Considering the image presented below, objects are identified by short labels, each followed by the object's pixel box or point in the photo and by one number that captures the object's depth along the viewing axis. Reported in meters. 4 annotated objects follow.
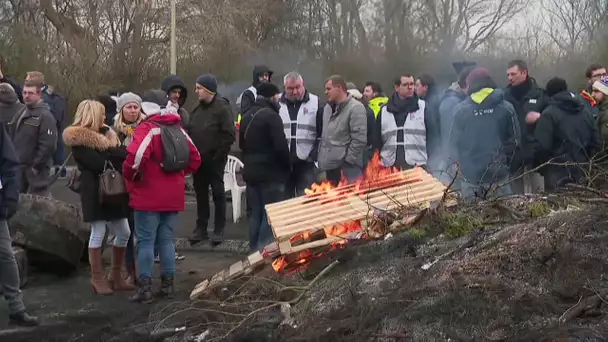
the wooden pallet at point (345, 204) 6.20
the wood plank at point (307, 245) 5.98
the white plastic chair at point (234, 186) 11.16
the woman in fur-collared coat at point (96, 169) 6.90
